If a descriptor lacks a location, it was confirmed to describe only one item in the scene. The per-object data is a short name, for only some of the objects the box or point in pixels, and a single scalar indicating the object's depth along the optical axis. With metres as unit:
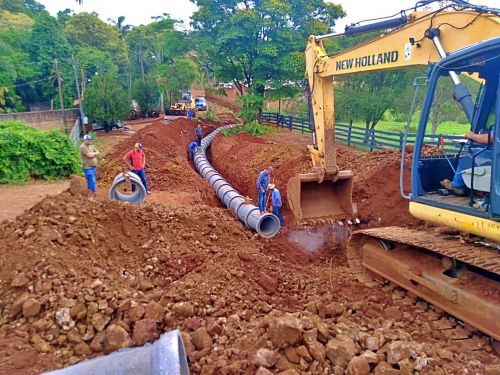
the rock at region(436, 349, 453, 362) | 3.95
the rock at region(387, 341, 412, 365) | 3.67
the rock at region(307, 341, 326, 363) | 3.77
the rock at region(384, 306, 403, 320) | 5.08
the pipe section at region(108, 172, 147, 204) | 10.33
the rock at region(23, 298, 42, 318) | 4.61
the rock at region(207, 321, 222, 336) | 4.32
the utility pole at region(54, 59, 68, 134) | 27.70
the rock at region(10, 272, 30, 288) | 5.05
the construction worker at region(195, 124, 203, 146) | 21.41
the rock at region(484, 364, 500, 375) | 3.84
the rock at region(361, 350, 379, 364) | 3.66
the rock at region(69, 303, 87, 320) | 4.58
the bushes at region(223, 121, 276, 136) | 25.95
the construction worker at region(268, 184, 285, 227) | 9.54
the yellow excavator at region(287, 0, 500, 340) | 4.40
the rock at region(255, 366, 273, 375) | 3.49
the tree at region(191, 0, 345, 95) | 23.94
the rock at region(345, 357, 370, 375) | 3.54
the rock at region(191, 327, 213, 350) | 4.16
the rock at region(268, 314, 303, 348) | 3.85
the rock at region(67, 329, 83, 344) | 4.35
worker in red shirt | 11.27
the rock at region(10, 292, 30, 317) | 4.72
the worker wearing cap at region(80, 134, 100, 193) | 10.37
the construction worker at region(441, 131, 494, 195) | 4.50
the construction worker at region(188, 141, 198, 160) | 19.98
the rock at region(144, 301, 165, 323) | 4.57
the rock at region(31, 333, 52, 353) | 4.20
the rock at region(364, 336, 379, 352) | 3.88
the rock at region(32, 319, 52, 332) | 4.42
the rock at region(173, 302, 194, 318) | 4.70
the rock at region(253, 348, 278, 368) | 3.68
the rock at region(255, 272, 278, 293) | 5.84
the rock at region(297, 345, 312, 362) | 3.79
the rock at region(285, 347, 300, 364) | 3.78
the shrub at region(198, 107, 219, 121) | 34.49
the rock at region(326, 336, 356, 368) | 3.72
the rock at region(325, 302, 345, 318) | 5.05
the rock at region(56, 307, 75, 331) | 4.47
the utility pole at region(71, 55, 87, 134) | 25.98
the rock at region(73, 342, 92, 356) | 4.26
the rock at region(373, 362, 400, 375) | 3.51
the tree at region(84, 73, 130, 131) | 28.22
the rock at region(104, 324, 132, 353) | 4.26
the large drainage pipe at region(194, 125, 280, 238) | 9.05
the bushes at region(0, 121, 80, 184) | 13.78
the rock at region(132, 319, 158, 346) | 4.31
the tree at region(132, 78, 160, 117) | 38.50
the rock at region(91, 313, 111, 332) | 4.48
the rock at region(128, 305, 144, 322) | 4.54
